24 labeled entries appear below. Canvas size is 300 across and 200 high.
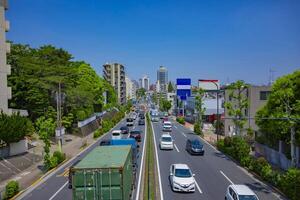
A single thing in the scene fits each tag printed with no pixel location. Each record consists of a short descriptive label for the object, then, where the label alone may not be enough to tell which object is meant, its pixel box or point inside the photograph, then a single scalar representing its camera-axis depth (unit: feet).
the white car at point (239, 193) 60.63
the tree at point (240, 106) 123.03
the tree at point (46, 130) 106.54
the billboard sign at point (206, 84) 358.35
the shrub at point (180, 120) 273.64
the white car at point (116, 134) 153.75
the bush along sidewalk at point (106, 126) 187.42
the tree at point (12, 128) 105.50
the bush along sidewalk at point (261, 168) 70.44
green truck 48.03
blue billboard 238.60
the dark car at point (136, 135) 154.88
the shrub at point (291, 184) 68.64
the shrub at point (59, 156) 110.01
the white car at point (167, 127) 210.59
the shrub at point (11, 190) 73.26
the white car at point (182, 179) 73.72
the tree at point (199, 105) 220.90
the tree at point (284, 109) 95.81
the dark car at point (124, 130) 187.05
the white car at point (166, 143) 135.76
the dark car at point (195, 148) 125.08
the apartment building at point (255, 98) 185.98
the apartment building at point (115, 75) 558.97
